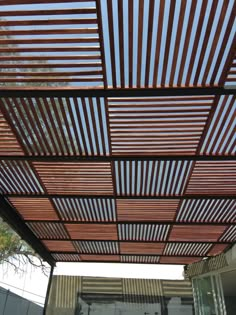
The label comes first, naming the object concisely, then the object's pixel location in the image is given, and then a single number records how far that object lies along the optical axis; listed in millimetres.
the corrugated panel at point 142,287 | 7976
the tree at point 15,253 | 8632
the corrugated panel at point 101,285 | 8020
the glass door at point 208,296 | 7349
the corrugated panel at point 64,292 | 8095
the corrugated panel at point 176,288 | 8035
